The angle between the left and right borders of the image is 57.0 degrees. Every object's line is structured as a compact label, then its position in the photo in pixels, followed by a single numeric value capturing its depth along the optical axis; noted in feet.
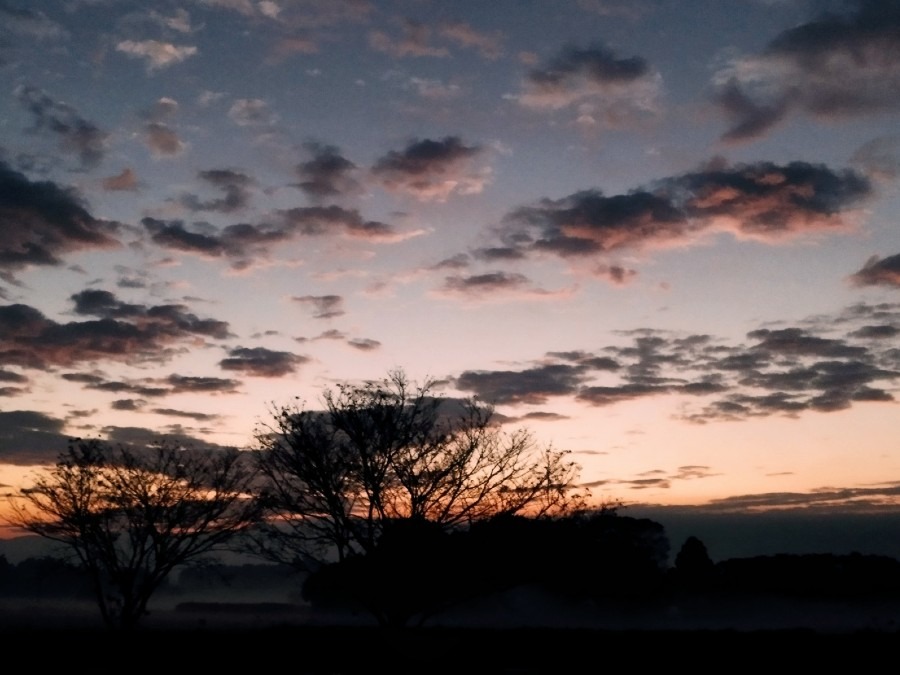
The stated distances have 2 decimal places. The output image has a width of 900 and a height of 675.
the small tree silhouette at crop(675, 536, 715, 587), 358.64
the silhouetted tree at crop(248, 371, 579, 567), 106.52
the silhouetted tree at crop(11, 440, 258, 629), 149.07
